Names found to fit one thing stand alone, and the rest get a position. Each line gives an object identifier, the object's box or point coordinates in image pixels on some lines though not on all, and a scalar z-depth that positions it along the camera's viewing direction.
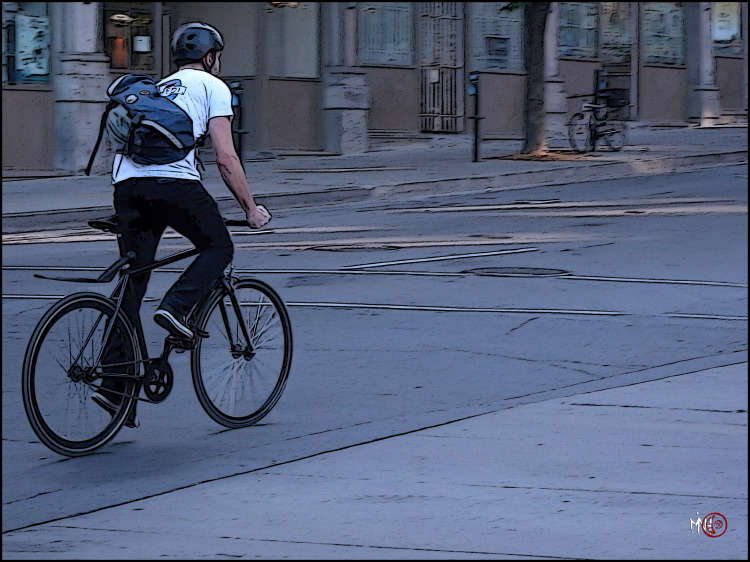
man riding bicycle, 12.21
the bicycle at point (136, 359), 11.76
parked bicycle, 47.61
